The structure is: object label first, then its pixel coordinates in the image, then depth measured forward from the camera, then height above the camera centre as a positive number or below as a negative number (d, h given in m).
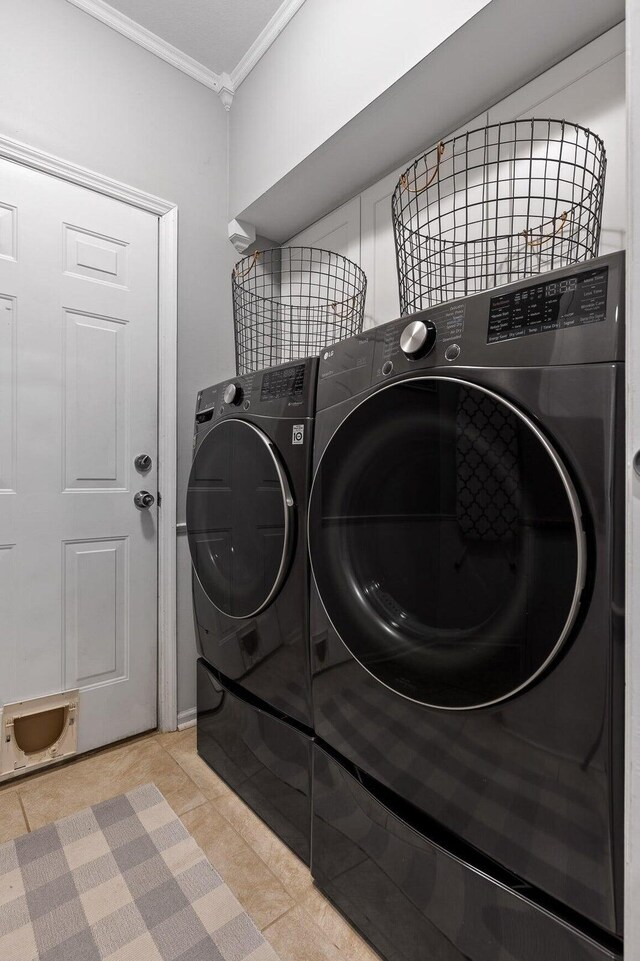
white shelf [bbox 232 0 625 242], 1.10 +1.04
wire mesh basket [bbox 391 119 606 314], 1.14 +0.71
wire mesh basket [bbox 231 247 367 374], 1.76 +0.68
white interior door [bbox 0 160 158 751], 1.54 +0.08
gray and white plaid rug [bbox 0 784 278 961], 1.00 -0.98
